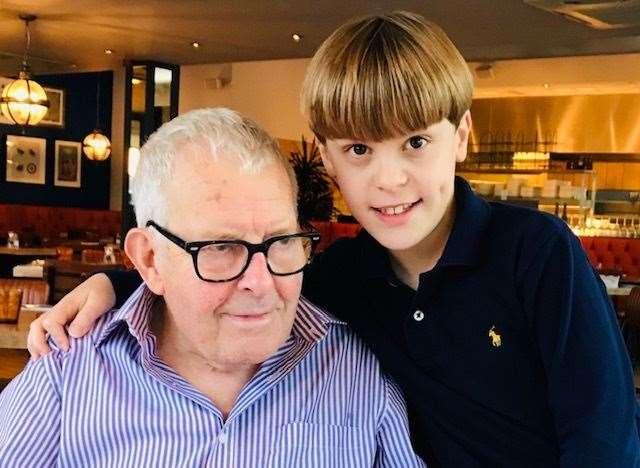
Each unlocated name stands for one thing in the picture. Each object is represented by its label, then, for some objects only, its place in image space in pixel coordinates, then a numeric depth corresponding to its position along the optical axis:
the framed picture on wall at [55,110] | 13.46
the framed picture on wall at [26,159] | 13.04
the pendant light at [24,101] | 7.68
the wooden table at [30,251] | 8.30
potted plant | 11.12
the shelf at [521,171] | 11.04
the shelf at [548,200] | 7.69
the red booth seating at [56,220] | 12.81
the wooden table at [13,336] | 3.07
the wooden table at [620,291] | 6.79
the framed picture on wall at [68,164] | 13.76
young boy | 1.25
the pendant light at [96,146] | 11.05
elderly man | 1.29
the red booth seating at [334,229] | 11.21
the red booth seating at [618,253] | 9.18
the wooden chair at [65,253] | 7.50
